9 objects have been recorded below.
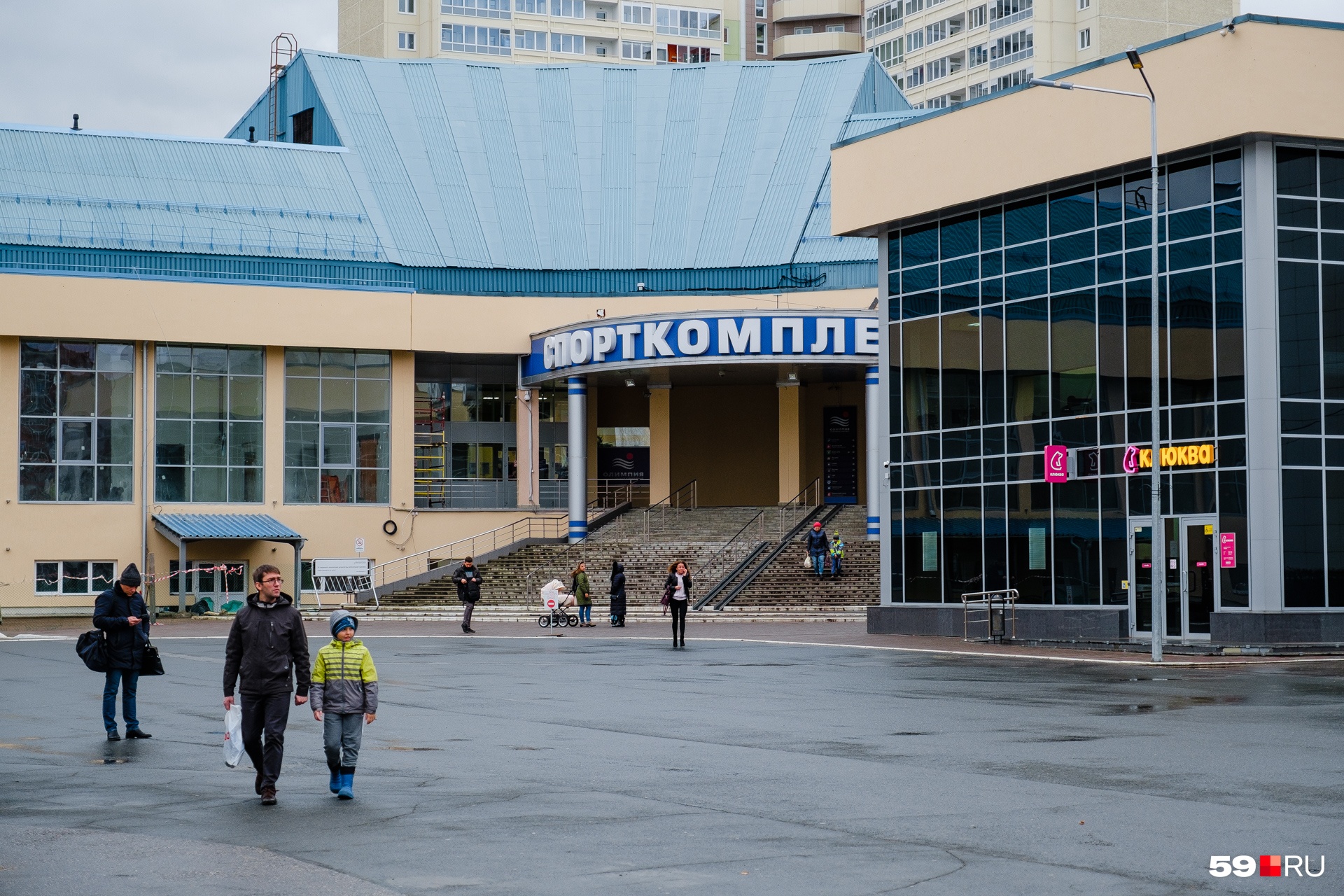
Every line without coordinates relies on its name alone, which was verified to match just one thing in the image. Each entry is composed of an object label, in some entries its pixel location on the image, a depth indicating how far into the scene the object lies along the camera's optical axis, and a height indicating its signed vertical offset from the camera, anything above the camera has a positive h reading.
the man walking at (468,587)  37.71 -1.37
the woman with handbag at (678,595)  30.67 -1.27
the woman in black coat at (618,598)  40.50 -1.74
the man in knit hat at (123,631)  15.91 -1.01
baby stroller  40.19 -2.02
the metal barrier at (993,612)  32.59 -1.80
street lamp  25.92 +0.04
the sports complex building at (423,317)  51.19 +7.03
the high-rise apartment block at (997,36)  94.19 +30.20
